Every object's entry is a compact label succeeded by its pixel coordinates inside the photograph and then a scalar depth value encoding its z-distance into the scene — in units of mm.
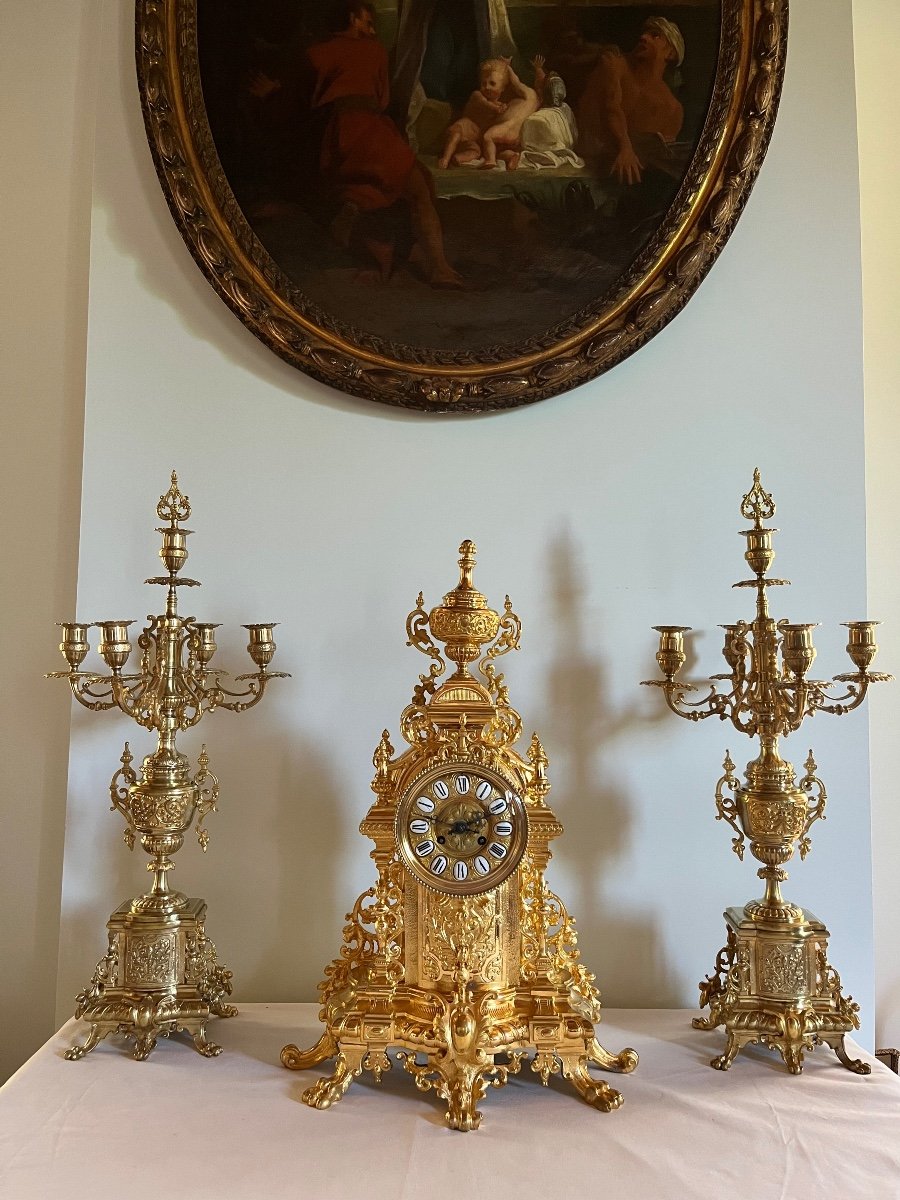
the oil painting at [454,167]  2168
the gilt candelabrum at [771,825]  1704
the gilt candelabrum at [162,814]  1765
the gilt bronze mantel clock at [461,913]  1593
